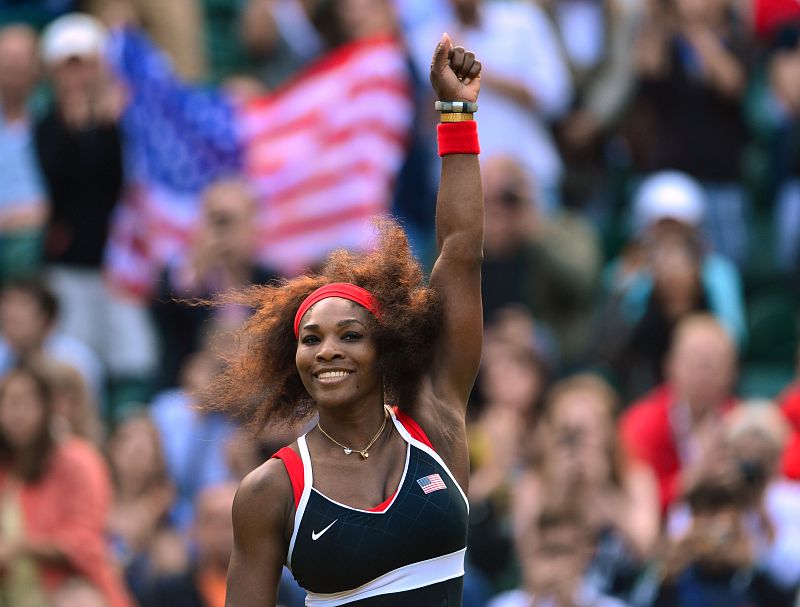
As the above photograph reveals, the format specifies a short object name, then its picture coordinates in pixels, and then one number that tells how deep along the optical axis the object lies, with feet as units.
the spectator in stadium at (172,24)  74.79
